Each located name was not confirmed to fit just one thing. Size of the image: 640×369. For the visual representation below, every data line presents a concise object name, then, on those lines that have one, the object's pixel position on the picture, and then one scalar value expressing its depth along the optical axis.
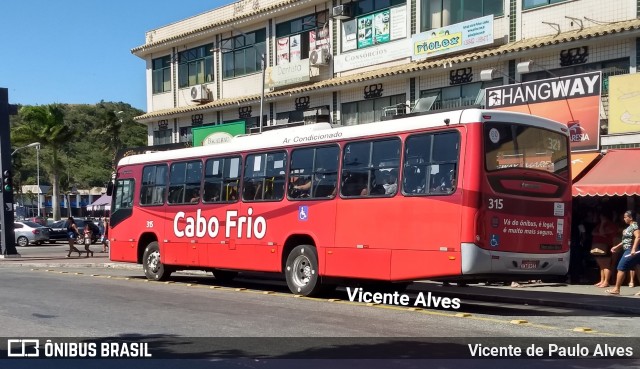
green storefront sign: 31.55
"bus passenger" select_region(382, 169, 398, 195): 12.81
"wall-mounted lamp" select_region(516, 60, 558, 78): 19.61
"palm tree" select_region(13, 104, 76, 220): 62.50
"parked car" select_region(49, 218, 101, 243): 45.41
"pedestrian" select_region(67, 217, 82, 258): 31.38
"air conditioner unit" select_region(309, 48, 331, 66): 28.36
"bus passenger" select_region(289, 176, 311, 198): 14.67
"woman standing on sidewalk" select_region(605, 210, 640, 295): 14.66
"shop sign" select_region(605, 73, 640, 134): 17.30
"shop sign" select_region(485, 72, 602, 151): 17.98
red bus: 11.66
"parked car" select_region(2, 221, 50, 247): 44.44
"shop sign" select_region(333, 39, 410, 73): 25.58
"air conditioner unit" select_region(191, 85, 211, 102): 34.72
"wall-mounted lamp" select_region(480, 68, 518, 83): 20.28
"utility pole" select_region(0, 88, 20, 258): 31.53
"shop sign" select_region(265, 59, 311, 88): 29.30
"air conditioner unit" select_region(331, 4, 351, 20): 27.28
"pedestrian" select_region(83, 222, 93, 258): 32.31
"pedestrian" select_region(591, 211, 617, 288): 16.69
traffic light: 31.45
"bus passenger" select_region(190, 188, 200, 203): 17.55
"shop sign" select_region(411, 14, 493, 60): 22.47
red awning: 15.47
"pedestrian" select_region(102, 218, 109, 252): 34.98
